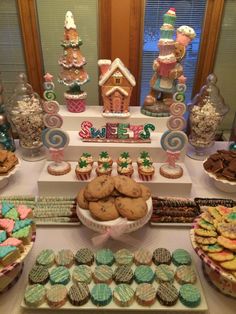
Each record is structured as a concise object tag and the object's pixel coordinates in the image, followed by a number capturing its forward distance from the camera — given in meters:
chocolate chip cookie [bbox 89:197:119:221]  1.15
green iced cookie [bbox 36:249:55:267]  1.11
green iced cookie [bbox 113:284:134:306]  0.98
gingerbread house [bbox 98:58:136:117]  1.62
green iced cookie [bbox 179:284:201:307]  0.98
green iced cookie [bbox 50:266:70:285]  1.04
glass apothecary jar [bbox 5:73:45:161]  1.69
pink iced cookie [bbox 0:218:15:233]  1.05
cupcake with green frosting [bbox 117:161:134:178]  1.48
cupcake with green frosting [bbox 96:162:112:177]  1.48
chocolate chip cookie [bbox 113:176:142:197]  1.20
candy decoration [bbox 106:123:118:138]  1.65
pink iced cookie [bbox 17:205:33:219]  1.11
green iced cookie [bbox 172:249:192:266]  1.12
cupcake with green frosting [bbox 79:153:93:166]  1.52
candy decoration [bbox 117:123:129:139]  1.64
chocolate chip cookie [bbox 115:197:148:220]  1.15
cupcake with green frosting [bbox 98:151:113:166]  1.52
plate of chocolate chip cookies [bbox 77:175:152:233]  1.15
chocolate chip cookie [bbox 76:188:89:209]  1.21
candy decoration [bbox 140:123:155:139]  1.64
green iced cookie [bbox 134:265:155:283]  1.05
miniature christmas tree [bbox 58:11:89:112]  1.63
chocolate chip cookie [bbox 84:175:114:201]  1.18
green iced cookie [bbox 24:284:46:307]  0.98
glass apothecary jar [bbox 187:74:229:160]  1.72
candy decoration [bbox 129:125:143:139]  1.65
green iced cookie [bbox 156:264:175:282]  1.05
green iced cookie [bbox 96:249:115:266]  1.12
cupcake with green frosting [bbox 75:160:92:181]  1.47
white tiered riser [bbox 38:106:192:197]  1.50
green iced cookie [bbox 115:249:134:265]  1.12
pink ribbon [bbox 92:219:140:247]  1.14
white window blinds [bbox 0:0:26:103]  2.27
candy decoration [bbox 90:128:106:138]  1.64
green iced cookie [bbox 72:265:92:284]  1.05
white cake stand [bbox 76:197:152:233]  1.15
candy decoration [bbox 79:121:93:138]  1.65
